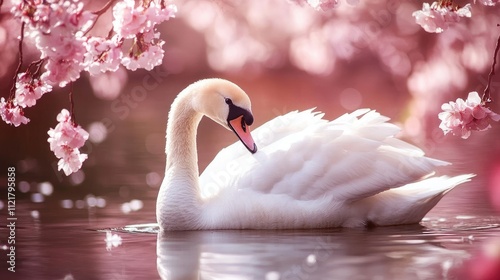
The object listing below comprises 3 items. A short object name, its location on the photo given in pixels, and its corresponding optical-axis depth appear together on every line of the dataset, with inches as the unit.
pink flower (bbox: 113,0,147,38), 659.4
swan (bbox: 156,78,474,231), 834.8
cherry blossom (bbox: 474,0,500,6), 669.2
